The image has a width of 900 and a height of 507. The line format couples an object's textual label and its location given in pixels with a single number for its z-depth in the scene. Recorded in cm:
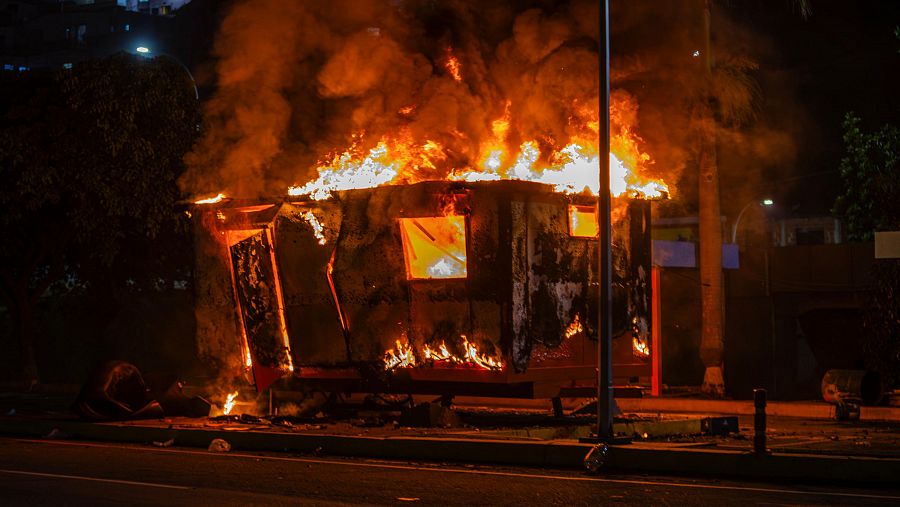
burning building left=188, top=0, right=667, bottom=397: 1614
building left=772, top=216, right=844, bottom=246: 6097
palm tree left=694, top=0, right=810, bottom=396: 2533
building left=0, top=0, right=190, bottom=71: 8294
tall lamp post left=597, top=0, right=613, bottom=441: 1322
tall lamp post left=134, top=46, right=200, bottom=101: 2483
